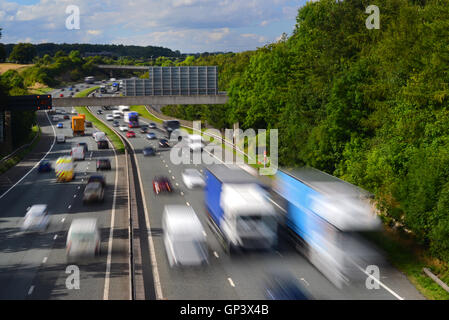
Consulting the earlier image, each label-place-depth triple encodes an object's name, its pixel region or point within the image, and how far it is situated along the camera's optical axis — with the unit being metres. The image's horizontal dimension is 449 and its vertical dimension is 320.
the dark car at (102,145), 80.81
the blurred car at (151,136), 93.62
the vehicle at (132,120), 113.87
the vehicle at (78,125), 102.36
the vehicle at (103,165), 60.66
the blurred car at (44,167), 60.25
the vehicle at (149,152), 72.31
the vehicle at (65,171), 53.62
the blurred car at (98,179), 47.64
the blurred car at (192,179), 46.62
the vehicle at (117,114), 131.12
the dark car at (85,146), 76.25
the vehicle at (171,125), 100.31
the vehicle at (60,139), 92.12
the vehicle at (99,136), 86.88
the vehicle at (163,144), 80.81
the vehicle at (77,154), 69.38
